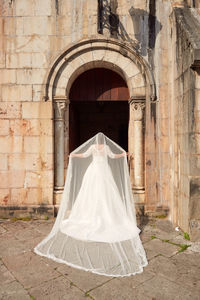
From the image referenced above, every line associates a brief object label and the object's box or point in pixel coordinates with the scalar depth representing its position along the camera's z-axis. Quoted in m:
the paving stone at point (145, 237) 4.06
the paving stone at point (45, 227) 4.50
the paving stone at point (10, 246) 3.62
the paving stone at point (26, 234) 4.20
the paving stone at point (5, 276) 2.85
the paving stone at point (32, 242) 3.79
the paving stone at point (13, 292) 2.54
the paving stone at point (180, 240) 3.98
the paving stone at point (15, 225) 4.62
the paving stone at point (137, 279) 2.76
